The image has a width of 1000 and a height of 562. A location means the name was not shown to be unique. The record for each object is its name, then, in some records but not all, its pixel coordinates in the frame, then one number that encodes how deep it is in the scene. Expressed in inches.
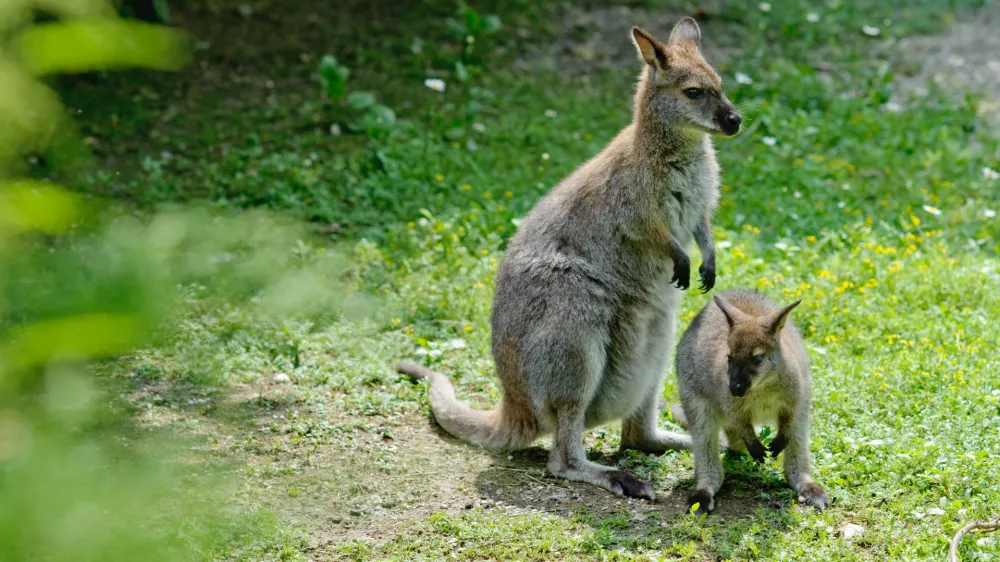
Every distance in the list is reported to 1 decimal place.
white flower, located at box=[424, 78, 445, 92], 749.9
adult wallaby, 393.7
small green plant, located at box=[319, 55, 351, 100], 717.3
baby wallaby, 348.2
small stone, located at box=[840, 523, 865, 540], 332.8
